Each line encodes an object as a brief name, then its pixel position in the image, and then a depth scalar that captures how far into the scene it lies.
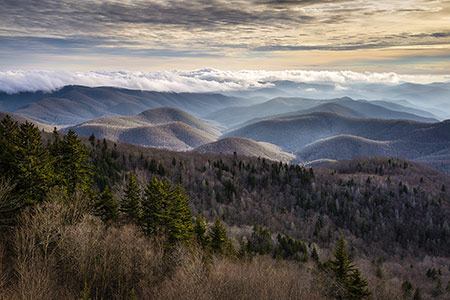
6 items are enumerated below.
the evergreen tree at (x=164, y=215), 49.62
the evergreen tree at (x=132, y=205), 53.84
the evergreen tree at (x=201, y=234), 59.06
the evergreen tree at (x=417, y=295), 73.53
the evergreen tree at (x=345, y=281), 44.84
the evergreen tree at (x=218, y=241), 56.91
